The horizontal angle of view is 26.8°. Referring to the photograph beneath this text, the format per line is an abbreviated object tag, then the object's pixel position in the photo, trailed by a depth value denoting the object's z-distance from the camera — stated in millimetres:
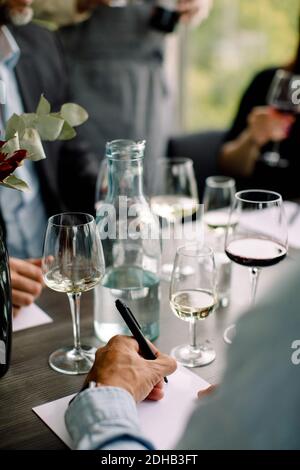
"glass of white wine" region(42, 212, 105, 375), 980
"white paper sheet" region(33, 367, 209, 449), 850
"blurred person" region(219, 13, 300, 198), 2314
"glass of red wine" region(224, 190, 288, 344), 1128
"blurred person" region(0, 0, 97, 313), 1915
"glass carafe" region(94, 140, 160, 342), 1097
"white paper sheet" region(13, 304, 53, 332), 1159
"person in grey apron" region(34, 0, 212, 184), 2605
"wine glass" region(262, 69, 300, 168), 2016
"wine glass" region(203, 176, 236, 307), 1263
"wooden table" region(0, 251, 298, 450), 870
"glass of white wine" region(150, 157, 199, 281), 1568
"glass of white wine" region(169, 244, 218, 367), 1005
